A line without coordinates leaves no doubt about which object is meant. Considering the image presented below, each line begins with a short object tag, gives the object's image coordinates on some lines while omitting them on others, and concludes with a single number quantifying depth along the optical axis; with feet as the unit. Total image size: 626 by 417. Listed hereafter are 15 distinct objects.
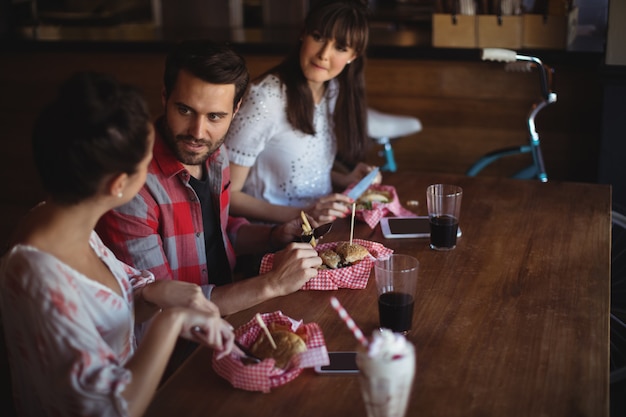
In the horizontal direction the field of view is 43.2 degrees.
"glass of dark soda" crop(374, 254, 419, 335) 5.27
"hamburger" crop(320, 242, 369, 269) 6.26
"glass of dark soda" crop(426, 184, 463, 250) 6.82
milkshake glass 3.69
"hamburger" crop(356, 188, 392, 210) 7.64
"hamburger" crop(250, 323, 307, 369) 4.83
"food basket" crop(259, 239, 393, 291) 6.03
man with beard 6.32
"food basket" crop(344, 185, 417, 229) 7.41
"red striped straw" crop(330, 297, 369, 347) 3.83
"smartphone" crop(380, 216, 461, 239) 7.15
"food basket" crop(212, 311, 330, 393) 4.60
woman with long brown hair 8.47
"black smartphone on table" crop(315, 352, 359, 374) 4.79
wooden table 4.51
